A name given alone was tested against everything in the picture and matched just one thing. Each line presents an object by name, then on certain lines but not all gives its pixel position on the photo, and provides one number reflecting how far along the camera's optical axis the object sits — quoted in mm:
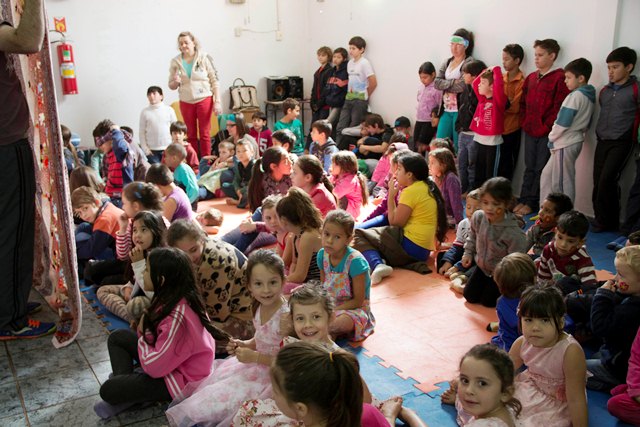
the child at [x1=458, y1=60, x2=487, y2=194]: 6910
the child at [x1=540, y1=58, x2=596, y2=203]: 5703
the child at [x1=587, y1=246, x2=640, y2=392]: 2934
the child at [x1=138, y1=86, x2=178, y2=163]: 8297
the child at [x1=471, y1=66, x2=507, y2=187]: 6512
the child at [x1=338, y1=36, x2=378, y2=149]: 9211
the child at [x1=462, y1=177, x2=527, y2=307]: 4074
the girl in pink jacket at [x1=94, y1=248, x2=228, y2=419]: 2867
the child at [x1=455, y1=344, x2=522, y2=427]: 2135
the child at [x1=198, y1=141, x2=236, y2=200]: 7277
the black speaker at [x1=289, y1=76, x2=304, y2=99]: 10609
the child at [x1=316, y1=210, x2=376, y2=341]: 3605
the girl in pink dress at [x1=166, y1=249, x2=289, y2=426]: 2832
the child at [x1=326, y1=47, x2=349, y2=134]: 9445
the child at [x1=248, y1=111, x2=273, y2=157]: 8125
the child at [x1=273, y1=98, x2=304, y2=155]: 8422
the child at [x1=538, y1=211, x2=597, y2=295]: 3537
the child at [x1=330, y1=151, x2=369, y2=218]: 5676
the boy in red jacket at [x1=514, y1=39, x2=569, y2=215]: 6078
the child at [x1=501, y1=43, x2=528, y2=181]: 6523
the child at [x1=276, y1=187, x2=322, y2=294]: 3938
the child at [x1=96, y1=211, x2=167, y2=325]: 3594
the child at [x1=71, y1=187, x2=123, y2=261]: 4680
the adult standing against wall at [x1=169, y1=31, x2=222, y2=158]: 8469
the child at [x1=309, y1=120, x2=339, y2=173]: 7125
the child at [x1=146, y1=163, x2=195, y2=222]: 4914
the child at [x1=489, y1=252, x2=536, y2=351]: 3271
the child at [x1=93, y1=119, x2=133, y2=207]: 6285
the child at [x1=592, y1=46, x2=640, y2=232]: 5371
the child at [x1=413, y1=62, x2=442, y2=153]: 7777
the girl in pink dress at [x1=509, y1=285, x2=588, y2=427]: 2578
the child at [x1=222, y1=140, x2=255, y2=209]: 6754
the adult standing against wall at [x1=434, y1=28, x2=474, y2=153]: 7273
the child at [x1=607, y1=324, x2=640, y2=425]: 2770
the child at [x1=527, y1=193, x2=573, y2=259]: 4051
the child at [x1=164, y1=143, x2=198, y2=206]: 6203
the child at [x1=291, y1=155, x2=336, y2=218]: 5027
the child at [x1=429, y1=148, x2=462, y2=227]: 5293
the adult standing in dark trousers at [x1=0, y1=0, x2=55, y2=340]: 3291
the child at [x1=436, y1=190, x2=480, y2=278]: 4633
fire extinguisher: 8734
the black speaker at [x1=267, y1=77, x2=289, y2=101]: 10438
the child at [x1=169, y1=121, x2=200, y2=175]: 7609
